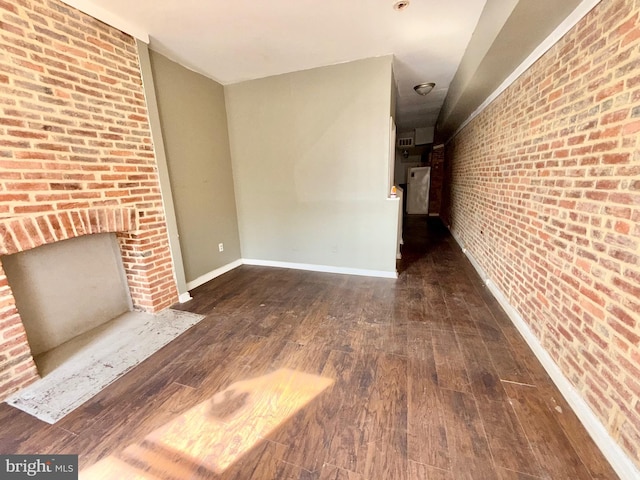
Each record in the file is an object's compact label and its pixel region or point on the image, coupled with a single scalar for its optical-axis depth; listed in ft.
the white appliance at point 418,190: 27.73
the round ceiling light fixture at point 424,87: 12.44
